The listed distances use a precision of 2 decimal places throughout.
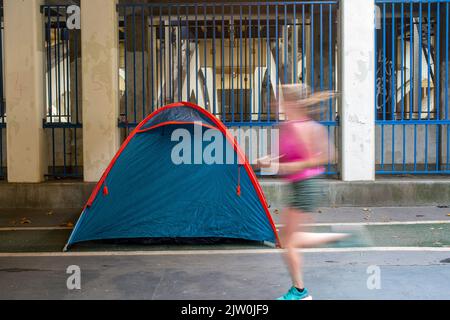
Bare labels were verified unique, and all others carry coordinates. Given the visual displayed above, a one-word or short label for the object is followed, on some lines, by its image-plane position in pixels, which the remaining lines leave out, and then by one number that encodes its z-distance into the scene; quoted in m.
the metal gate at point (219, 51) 12.23
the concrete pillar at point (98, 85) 9.05
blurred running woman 4.35
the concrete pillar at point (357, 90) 9.05
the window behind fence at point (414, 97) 11.96
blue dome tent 6.56
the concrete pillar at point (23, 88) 9.12
